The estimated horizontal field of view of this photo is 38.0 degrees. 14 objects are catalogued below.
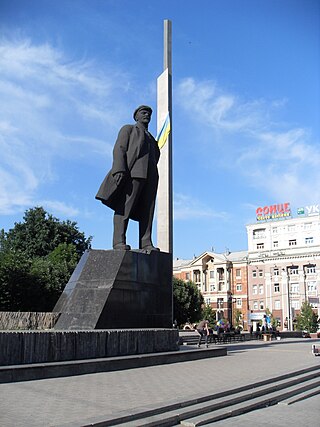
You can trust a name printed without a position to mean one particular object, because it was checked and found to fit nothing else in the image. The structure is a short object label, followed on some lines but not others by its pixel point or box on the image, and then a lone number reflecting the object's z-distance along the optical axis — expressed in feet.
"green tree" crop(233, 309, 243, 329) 198.74
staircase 16.75
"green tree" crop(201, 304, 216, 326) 190.04
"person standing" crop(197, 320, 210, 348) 60.84
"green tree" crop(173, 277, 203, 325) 127.03
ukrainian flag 79.15
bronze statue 35.63
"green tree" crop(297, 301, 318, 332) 154.71
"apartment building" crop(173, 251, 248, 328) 213.05
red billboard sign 203.41
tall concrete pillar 76.59
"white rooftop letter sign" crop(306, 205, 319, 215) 194.62
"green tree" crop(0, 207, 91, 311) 75.56
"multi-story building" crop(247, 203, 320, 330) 189.16
